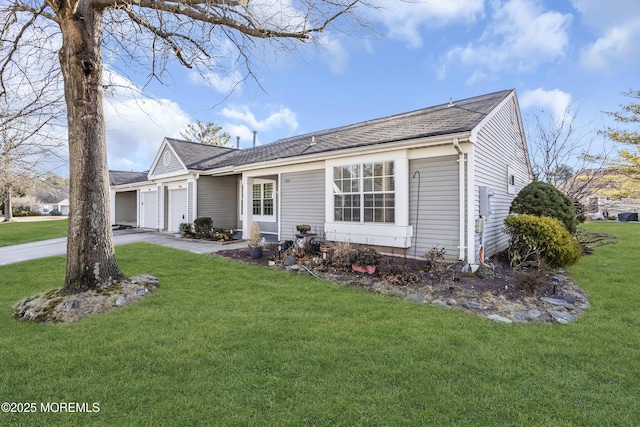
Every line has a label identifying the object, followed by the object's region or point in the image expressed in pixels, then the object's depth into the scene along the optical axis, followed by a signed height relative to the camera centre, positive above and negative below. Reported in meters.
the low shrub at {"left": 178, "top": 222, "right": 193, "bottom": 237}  13.86 -0.76
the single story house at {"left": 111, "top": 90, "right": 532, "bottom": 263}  7.25 +0.94
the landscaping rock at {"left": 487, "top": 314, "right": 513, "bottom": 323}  4.47 -1.55
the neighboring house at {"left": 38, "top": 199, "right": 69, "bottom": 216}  61.28 +1.17
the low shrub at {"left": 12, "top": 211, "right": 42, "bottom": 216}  41.94 -0.13
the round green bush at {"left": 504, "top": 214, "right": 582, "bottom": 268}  7.01 -0.66
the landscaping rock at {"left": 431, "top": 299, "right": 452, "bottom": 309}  5.09 -1.52
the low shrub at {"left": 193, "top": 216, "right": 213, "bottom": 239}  13.25 -0.68
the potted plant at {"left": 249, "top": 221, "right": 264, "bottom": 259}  9.02 -0.91
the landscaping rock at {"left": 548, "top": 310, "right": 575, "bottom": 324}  4.51 -1.55
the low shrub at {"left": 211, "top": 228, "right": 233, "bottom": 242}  12.51 -0.92
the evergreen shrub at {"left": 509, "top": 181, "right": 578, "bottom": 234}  8.55 +0.22
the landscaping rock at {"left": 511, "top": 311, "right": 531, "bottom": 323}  4.55 -1.56
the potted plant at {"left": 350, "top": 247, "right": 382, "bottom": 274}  6.90 -1.08
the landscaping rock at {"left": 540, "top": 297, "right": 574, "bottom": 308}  5.10 -1.50
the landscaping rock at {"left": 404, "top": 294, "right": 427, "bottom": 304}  5.33 -1.49
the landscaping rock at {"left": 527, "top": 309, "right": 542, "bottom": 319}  4.68 -1.55
